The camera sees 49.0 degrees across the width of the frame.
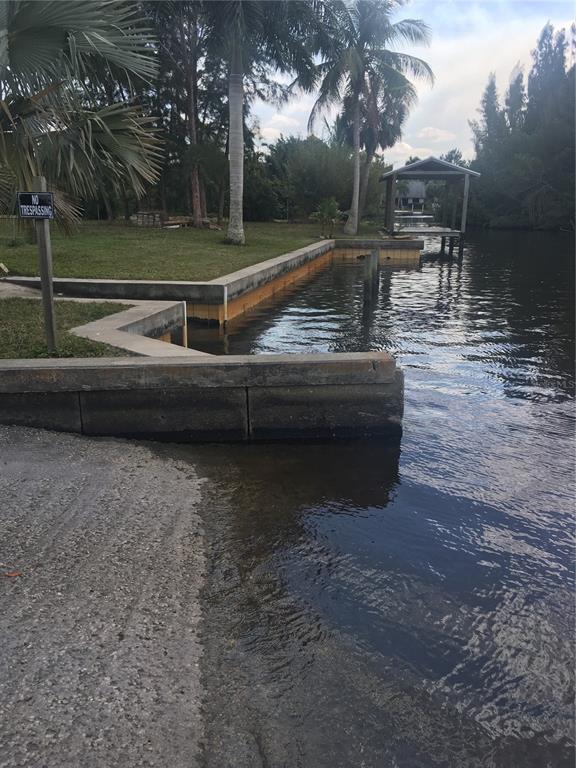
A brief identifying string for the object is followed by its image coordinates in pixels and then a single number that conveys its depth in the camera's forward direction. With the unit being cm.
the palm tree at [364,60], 2684
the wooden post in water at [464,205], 2858
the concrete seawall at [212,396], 553
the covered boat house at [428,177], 2862
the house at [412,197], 9262
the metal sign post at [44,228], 571
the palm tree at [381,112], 2956
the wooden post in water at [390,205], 3095
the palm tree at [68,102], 641
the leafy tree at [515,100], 6519
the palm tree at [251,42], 1869
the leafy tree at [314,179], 4456
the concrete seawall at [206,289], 1092
